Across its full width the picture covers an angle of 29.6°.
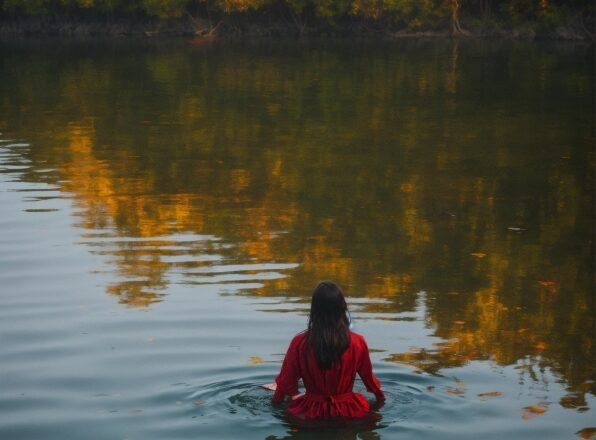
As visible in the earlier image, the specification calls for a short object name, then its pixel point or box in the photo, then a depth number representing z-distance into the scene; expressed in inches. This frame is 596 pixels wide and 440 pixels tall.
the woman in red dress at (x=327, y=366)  245.6
